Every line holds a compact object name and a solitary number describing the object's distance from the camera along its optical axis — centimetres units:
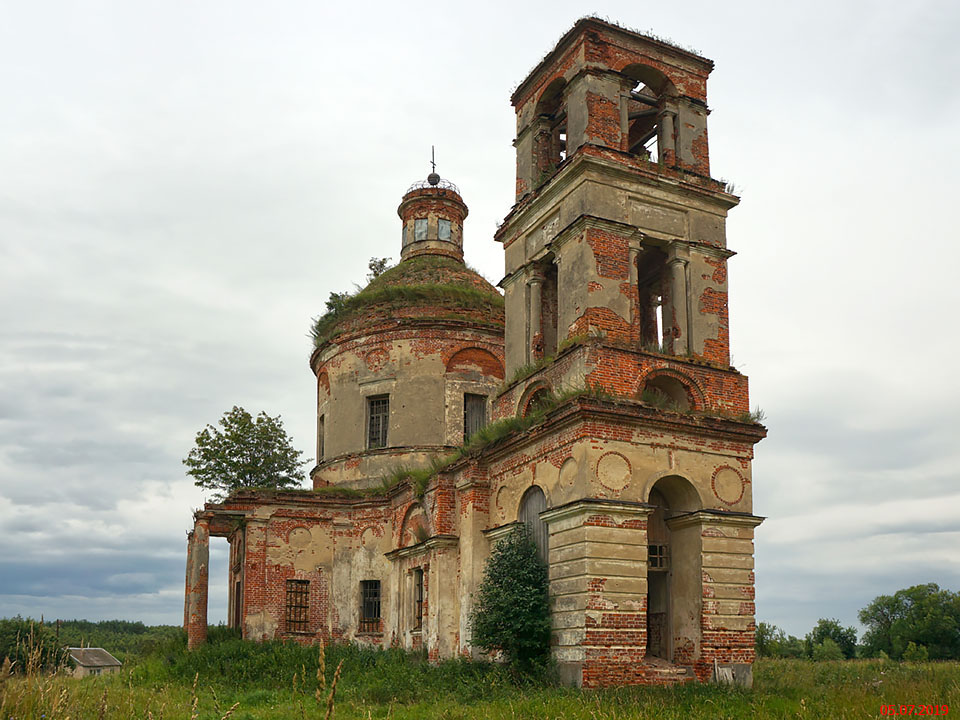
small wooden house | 4166
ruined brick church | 1445
